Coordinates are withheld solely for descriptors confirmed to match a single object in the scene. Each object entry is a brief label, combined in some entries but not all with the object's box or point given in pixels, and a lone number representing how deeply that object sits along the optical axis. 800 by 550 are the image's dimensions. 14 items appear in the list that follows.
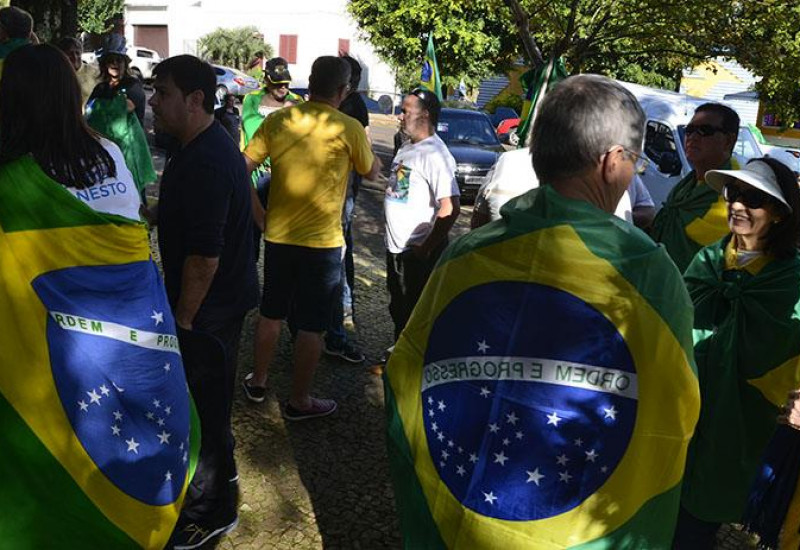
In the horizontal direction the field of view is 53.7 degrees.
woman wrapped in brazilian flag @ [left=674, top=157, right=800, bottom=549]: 2.68
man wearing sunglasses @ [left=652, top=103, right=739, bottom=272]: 3.82
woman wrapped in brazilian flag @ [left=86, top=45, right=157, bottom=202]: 5.72
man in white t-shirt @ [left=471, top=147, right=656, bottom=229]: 4.07
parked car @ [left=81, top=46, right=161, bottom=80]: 35.55
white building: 42.72
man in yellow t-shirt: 4.18
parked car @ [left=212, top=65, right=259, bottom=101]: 27.98
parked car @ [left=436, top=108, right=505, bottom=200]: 12.91
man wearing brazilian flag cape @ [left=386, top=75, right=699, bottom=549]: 1.63
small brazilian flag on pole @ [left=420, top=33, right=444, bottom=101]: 6.32
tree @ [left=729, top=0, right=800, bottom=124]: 12.49
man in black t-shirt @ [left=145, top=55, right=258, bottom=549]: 3.01
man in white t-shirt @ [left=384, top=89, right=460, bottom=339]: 4.61
